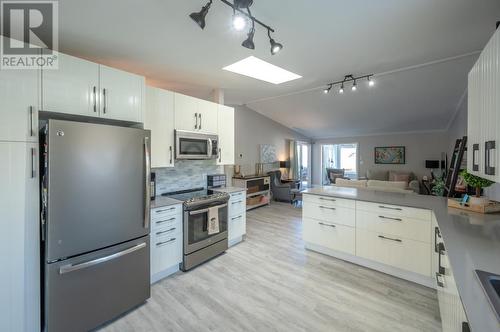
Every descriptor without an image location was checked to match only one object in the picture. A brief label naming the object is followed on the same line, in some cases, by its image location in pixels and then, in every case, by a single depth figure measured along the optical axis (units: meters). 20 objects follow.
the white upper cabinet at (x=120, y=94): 2.06
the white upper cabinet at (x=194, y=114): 3.00
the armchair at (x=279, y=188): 6.65
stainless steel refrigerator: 1.64
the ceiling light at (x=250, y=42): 1.83
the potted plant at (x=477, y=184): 2.05
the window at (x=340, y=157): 9.72
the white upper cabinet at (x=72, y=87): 1.76
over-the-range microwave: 2.96
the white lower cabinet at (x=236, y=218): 3.41
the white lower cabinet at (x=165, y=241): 2.46
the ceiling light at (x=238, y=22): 1.61
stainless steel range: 2.75
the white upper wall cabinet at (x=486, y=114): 1.08
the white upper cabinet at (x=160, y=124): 2.67
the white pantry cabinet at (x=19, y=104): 1.56
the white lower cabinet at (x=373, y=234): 2.41
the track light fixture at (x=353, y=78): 3.77
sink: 0.86
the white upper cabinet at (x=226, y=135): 3.64
